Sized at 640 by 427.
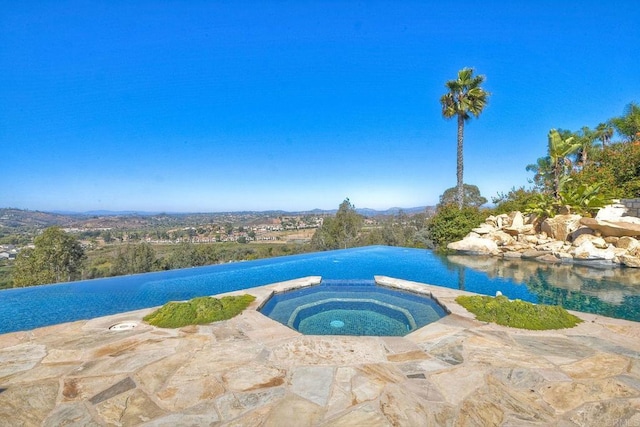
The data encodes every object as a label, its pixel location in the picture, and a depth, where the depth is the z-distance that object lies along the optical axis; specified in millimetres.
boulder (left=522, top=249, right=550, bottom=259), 11531
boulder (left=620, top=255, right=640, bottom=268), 9242
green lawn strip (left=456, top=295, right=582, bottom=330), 4508
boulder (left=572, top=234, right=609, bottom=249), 10344
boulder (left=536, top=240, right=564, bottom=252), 11300
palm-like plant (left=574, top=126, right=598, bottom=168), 21109
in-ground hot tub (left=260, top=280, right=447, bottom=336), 5513
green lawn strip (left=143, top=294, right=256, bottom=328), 4961
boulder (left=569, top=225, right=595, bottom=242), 11000
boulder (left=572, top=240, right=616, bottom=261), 9820
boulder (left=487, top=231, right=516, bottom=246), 13086
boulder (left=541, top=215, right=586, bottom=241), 11617
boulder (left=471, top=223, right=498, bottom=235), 14307
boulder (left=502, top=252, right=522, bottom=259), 12056
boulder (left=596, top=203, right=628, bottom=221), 10861
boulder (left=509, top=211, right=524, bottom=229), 13531
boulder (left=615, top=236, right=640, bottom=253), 9516
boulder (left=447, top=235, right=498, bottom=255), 12945
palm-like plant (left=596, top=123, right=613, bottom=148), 24144
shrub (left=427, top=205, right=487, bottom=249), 15188
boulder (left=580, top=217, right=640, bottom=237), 9773
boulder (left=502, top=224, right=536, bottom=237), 13219
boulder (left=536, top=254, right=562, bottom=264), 10846
